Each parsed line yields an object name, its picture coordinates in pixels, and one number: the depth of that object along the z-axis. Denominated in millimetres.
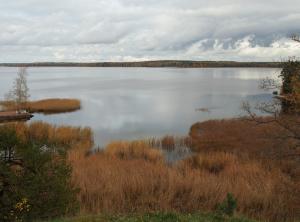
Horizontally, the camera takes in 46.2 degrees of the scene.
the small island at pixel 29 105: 50500
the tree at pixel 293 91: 12472
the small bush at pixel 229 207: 8586
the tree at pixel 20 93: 50312
